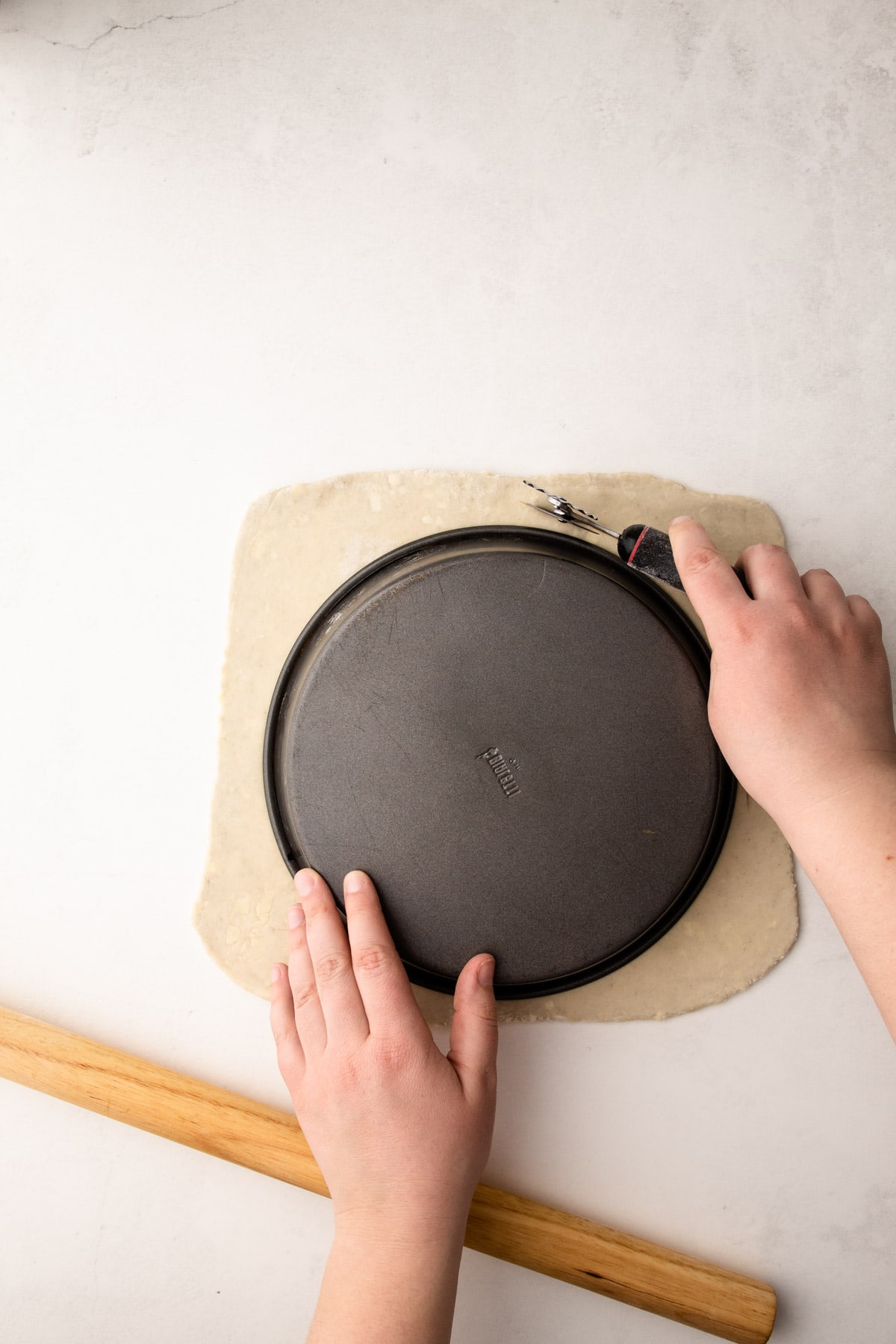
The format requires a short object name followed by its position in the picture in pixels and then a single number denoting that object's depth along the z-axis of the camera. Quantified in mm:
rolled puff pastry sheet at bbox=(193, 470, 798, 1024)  734
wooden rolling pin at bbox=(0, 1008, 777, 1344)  700
